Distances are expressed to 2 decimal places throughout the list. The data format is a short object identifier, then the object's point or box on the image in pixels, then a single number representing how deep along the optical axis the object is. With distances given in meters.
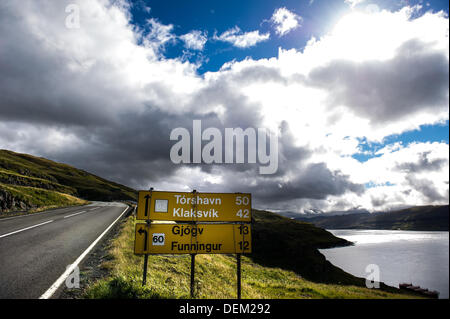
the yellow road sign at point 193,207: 7.42
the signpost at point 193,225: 7.32
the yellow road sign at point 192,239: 7.26
